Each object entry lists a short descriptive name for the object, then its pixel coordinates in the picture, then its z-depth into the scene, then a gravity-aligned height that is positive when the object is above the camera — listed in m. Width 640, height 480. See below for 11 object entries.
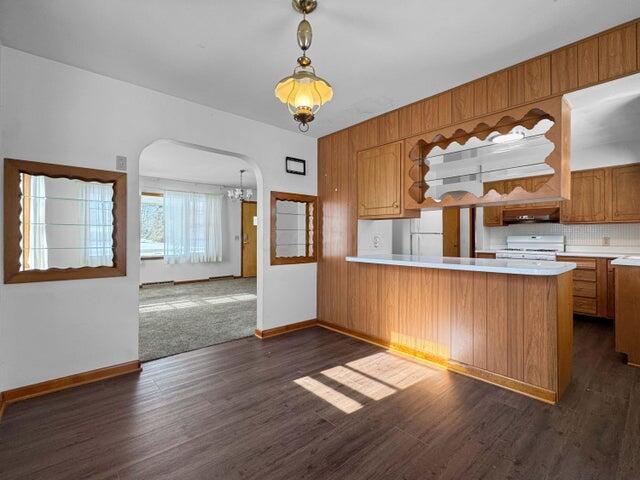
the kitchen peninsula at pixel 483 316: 2.24 -0.67
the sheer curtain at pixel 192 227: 7.29 +0.33
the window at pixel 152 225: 7.14 +0.37
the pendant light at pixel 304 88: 1.74 +0.88
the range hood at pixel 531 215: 4.78 +0.40
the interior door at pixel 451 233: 6.00 +0.13
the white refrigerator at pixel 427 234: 6.06 +0.11
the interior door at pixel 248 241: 8.66 -0.02
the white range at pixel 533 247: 4.93 -0.13
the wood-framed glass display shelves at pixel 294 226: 3.82 +0.21
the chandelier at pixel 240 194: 6.85 +1.08
